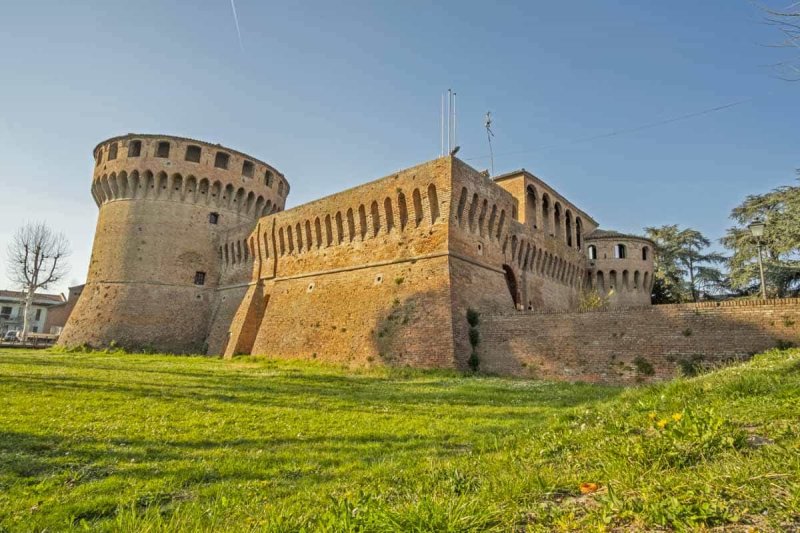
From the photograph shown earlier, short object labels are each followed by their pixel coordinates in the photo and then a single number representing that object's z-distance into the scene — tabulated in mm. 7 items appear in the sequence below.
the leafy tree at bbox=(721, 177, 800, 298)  27209
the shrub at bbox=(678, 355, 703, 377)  12984
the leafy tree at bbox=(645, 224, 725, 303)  38094
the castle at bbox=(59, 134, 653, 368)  18297
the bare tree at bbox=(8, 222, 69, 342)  35656
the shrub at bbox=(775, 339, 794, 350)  12008
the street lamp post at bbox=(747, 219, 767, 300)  14967
